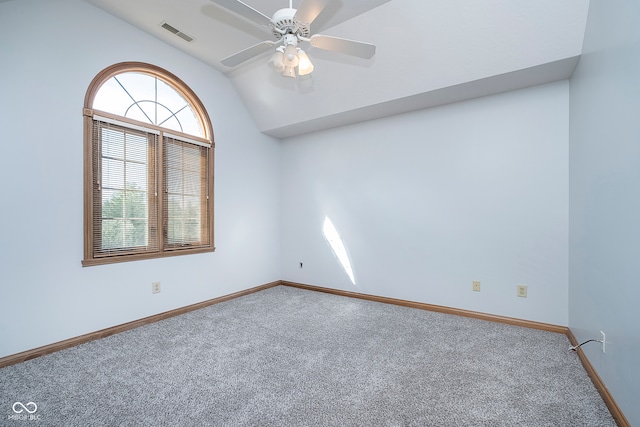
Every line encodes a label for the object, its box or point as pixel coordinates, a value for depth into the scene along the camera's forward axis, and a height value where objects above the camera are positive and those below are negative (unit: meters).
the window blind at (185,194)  3.07 +0.22
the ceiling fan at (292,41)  1.57 +1.12
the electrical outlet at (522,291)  2.69 -0.76
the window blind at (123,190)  2.52 +0.23
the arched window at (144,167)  2.50 +0.48
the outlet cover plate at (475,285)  2.92 -0.76
